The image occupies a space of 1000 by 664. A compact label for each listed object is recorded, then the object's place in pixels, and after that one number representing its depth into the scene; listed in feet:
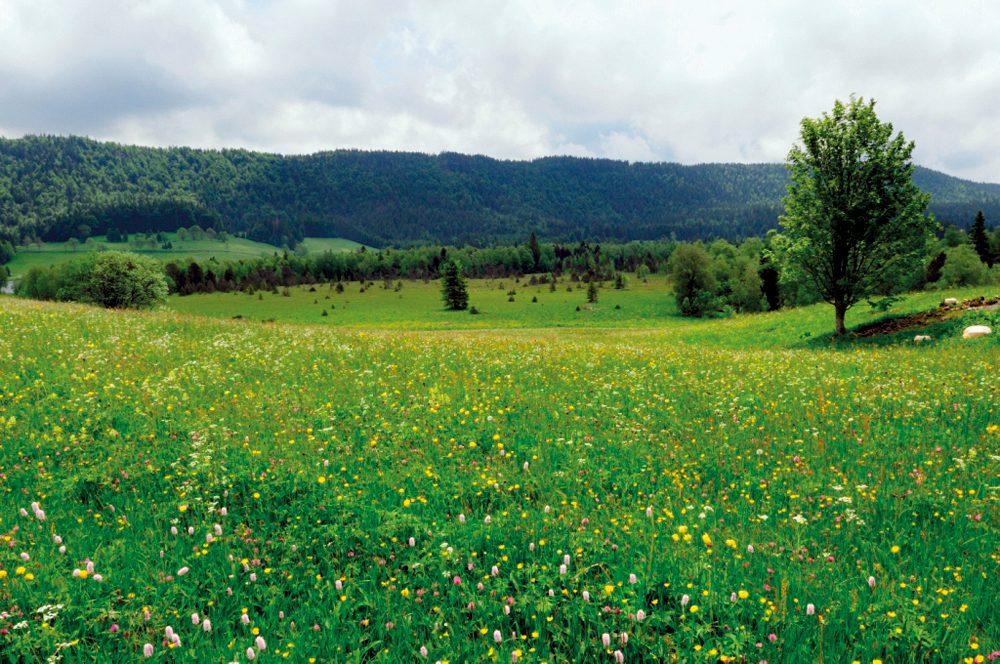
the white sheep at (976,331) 65.44
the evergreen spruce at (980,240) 404.57
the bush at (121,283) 204.03
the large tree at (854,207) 82.17
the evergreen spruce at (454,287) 388.57
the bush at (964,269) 301.22
